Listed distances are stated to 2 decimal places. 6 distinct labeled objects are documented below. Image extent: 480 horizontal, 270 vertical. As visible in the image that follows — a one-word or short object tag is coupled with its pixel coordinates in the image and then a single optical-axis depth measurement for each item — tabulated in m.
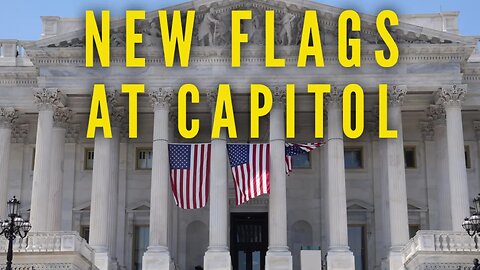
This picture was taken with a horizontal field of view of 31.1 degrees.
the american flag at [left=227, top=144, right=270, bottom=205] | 40.50
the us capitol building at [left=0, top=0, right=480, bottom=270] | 40.91
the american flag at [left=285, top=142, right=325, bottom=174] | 41.81
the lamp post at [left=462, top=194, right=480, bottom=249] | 28.72
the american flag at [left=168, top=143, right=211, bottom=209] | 40.47
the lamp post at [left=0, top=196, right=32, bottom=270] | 28.97
